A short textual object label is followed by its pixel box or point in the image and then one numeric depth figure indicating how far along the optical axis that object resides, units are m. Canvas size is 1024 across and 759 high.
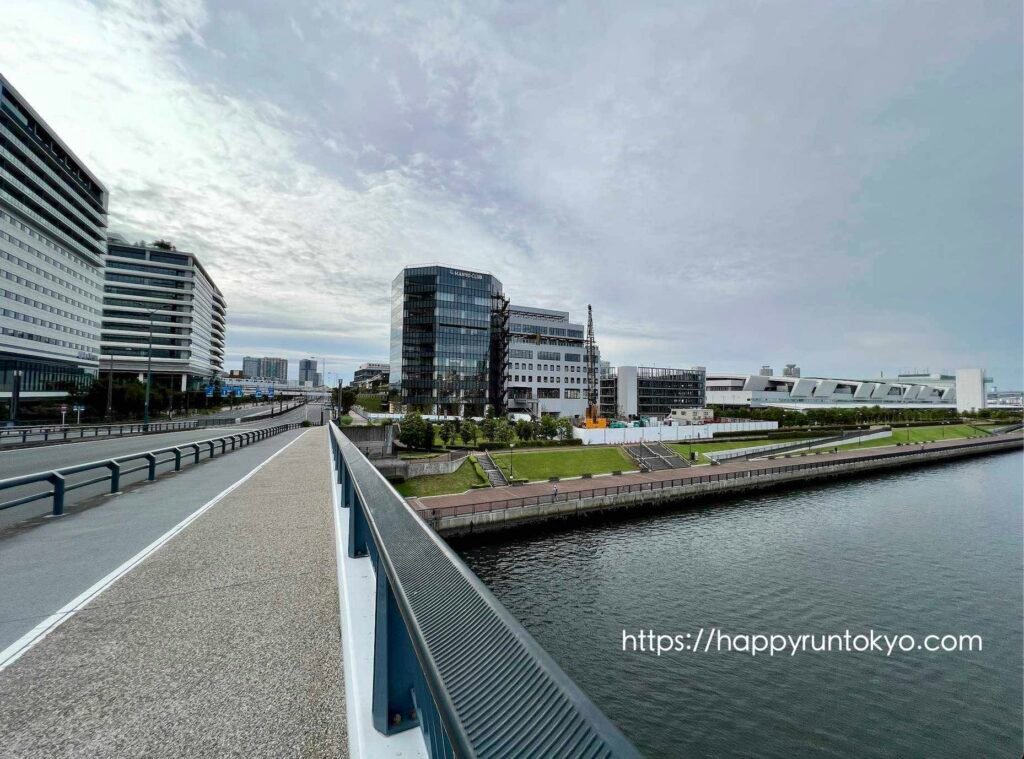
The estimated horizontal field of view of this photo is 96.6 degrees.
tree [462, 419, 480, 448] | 56.16
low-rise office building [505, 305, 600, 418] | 96.50
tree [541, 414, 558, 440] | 58.25
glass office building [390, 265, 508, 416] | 89.25
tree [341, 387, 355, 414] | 115.91
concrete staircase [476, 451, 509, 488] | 43.00
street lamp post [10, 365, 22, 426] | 47.55
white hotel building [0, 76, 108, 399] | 60.72
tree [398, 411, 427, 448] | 51.16
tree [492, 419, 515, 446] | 54.12
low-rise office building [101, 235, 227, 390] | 98.31
